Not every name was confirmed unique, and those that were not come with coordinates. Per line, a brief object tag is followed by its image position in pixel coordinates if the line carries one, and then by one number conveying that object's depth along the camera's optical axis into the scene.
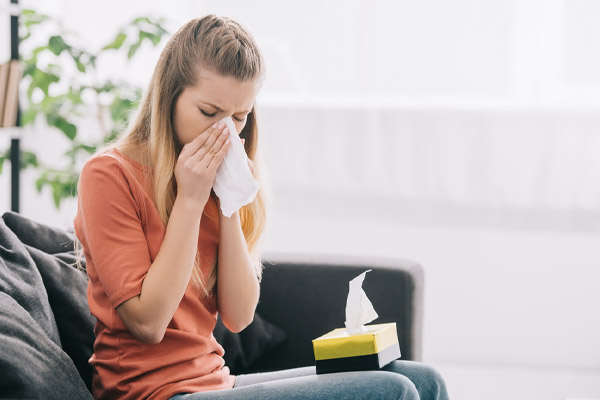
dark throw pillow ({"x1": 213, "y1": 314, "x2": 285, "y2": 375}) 5.27
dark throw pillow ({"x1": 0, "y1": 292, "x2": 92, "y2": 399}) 4.51
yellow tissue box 4.70
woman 4.64
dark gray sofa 4.62
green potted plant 5.99
